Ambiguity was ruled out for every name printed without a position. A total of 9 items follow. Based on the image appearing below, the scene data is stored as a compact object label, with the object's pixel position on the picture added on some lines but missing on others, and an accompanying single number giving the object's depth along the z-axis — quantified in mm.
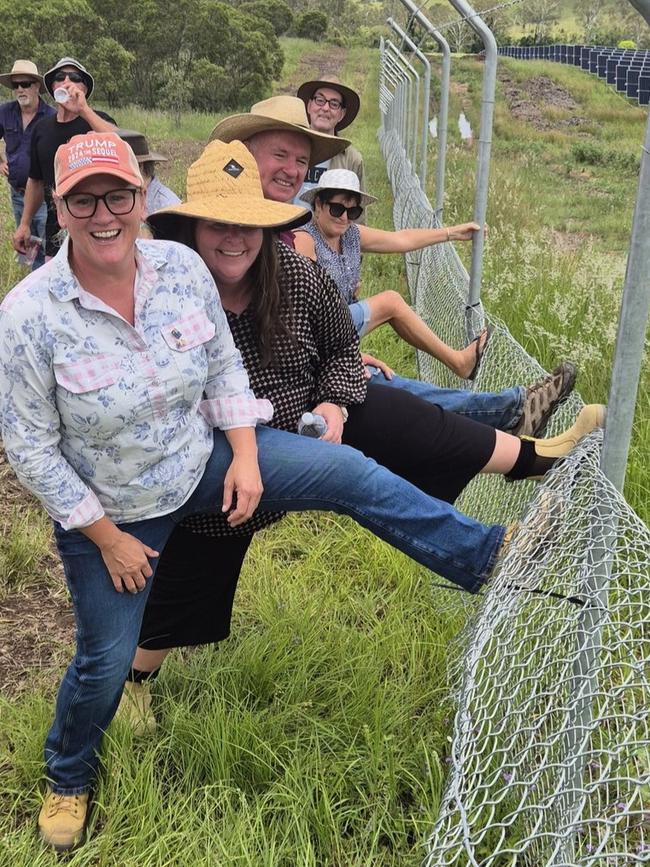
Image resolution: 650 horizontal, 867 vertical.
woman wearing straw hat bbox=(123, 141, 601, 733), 2041
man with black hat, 4293
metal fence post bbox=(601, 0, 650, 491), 1326
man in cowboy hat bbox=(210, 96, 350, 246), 2498
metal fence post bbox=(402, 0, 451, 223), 4496
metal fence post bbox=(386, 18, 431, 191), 6338
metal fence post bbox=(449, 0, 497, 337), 3078
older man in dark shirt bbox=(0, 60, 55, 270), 6152
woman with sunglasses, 3480
